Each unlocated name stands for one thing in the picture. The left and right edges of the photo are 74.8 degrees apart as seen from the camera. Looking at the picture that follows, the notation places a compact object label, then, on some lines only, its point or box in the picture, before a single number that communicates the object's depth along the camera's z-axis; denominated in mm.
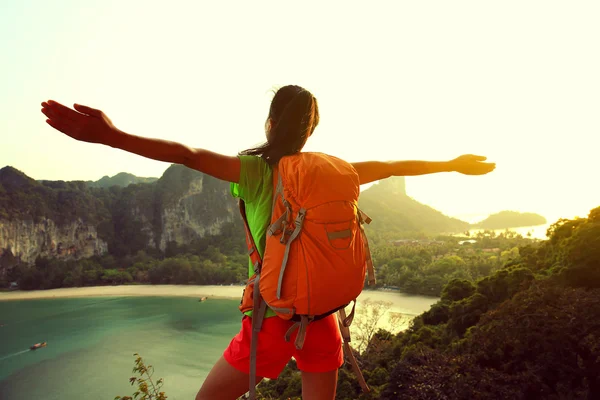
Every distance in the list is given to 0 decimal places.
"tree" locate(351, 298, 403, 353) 17797
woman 975
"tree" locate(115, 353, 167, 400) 4078
